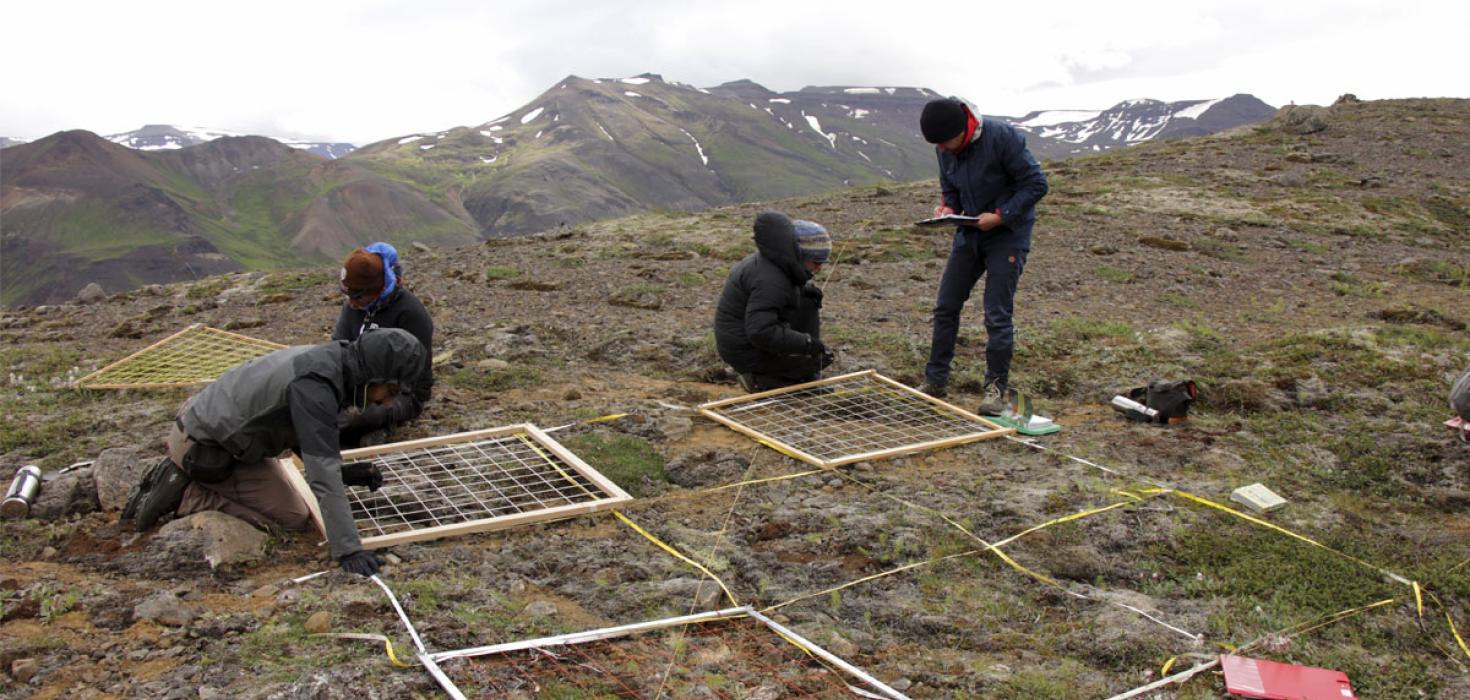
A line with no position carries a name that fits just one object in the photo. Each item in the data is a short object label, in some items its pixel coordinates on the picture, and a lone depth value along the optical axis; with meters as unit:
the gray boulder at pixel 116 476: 5.02
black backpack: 6.37
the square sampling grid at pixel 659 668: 3.31
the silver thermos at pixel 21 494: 4.88
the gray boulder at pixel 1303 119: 24.75
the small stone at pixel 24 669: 3.17
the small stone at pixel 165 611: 3.64
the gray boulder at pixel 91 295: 13.27
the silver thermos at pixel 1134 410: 6.43
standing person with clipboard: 6.32
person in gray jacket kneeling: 4.30
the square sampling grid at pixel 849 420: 6.07
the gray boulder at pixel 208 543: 4.29
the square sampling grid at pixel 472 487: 4.96
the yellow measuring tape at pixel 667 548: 4.39
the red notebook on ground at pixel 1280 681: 3.31
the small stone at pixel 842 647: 3.66
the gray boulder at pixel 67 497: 4.97
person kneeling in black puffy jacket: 6.54
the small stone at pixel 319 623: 3.59
